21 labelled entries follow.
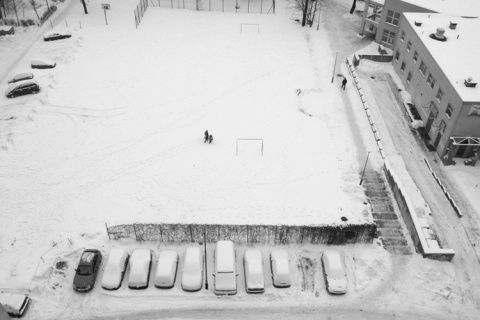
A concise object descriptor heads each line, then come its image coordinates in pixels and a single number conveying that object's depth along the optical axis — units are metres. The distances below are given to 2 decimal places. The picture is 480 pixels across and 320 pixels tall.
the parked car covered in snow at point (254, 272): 31.75
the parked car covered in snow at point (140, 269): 31.78
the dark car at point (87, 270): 31.67
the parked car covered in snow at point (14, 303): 29.75
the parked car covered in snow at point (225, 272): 31.61
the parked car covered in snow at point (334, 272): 31.94
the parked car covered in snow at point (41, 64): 54.16
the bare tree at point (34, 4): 64.50
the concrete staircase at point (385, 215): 35.50
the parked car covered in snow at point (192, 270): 31.73
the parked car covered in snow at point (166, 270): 31.83
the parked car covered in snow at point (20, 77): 50.81
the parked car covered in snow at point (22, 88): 49.06
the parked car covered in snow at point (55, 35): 59.56
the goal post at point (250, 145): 43.59
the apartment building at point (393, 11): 55.19
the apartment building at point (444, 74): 41.00
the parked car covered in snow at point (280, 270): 32.16
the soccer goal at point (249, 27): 64.06
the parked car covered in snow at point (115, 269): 31.75
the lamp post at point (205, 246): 32.19
